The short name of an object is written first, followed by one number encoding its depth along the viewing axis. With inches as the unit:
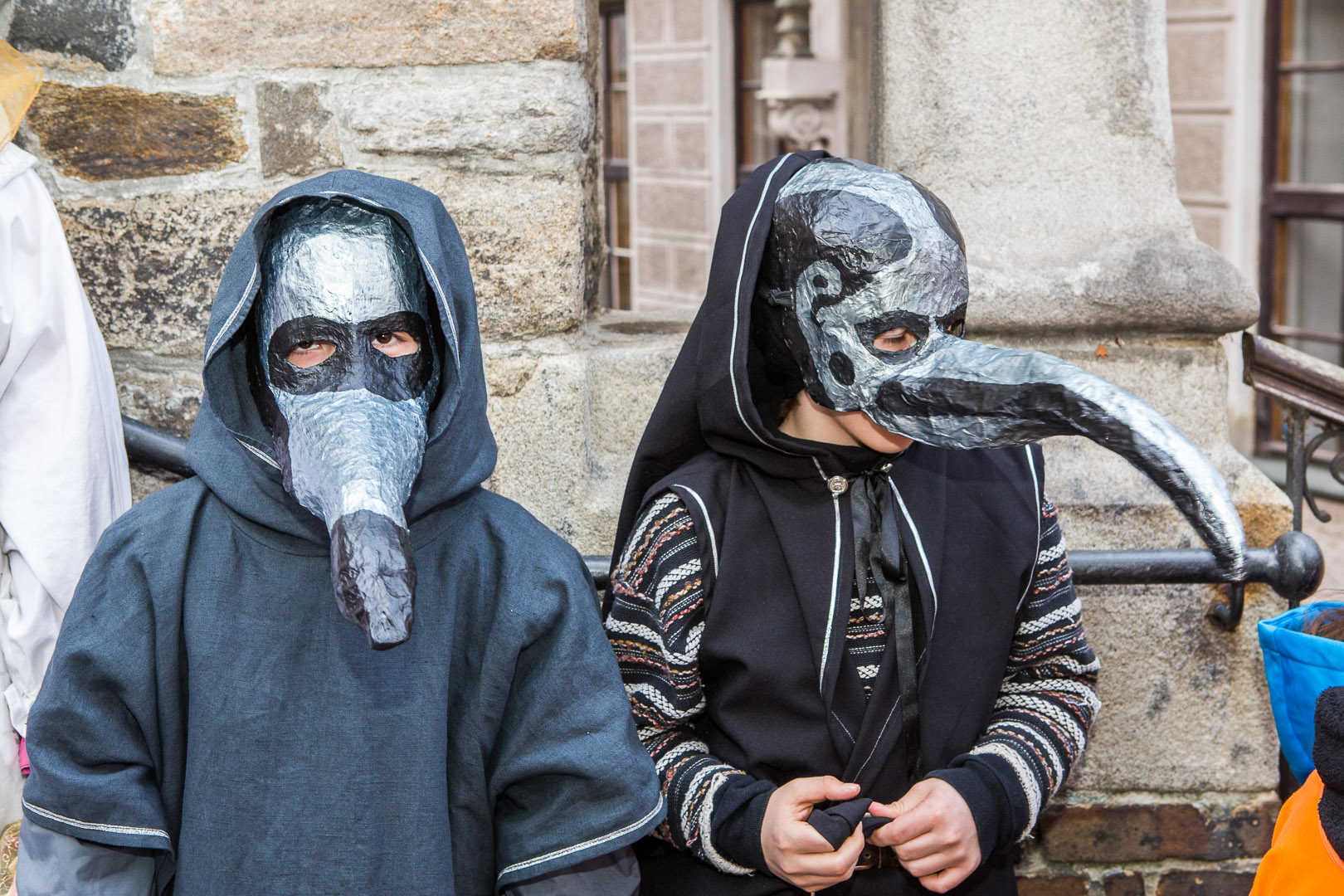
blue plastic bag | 65.1
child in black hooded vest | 65.8
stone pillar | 92.8
